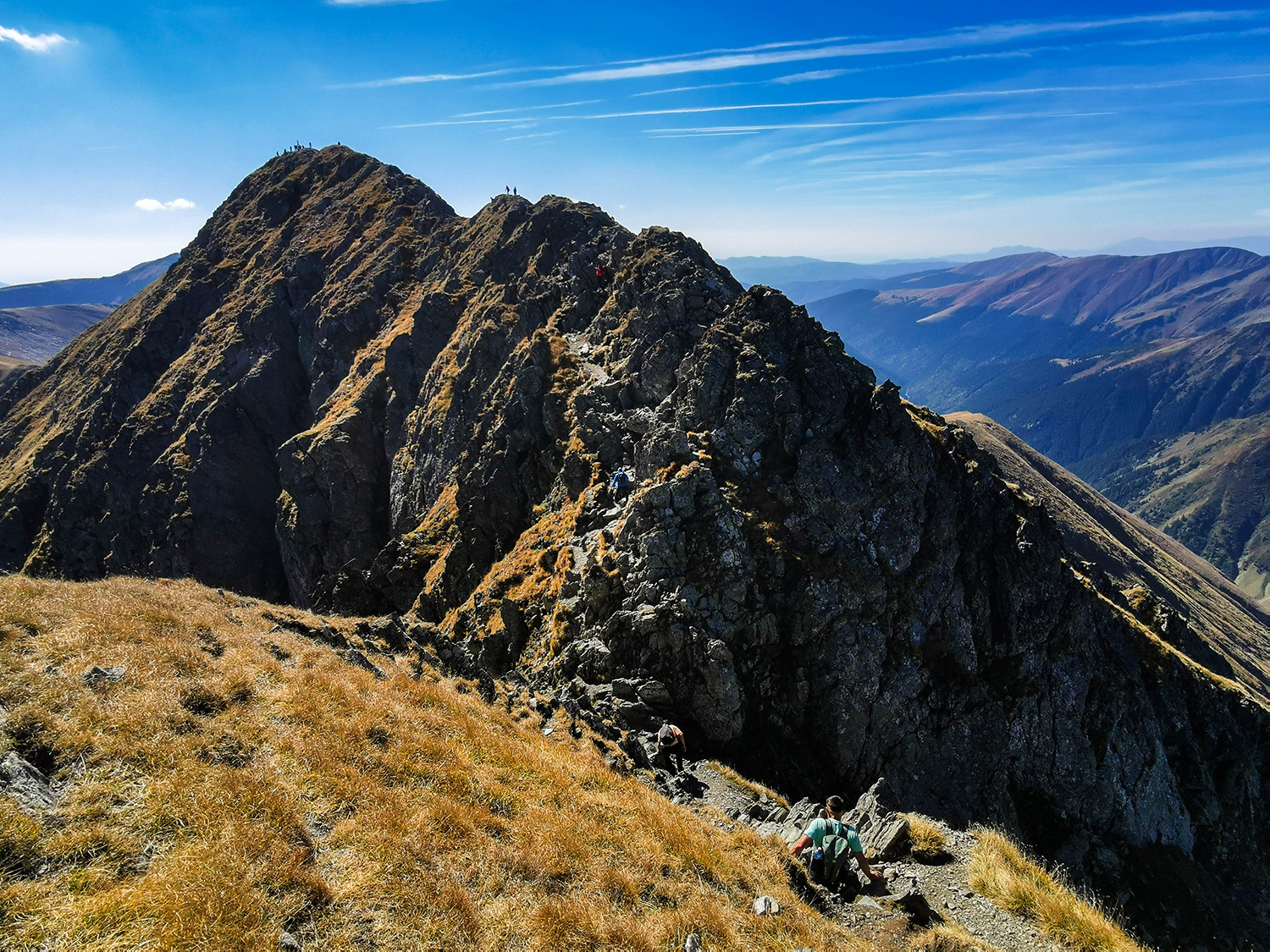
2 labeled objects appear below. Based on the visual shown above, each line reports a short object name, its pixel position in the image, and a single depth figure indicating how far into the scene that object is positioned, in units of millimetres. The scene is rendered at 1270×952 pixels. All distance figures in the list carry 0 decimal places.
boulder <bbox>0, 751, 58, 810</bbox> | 8625
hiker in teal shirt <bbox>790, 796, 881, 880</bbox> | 15188
